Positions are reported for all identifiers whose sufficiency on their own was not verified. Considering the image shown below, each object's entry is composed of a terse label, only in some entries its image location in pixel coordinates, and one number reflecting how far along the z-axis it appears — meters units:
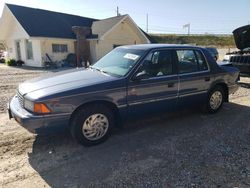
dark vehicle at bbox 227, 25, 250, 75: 7.52
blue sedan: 3.03
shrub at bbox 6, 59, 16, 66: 16.17
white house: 15.43
